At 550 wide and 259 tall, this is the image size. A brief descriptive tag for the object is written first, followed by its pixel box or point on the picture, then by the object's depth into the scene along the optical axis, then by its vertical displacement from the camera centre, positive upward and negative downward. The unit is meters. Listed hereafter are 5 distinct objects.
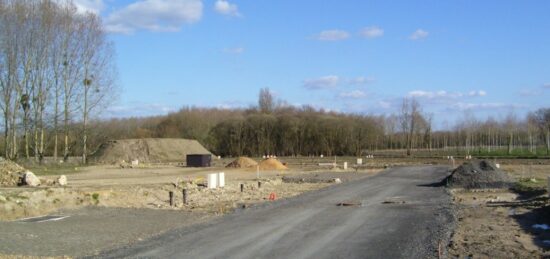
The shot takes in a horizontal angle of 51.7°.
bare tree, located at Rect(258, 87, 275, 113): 124.94 +10.26
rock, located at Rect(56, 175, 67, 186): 30.40 -1.75
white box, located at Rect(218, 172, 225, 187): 30.83 -1.76
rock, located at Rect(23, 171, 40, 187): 29.70 -1.65
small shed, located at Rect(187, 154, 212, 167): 62.00 -1.35
